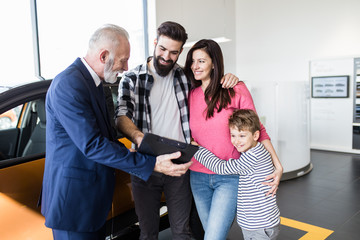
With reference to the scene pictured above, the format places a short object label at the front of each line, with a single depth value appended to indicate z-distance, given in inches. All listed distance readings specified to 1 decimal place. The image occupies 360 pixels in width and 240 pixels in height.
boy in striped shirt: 69.2
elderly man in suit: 54.1
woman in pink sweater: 72.2
